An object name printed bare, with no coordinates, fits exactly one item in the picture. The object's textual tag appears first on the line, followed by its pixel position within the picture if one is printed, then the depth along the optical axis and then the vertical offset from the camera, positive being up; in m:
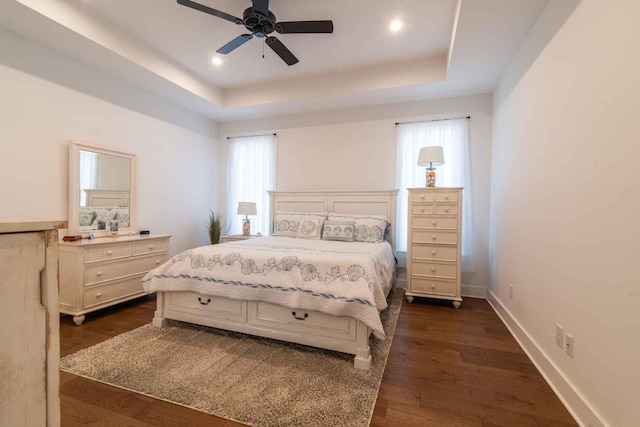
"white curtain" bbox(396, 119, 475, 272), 3.64 +0.66
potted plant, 4.57 -0.32
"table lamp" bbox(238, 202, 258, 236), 4.35 +0.05
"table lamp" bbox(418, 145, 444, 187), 3.32 +0.66
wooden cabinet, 0.57 -0.25
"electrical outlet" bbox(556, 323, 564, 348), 1.72 -0.74
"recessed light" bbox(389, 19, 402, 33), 2.68 +1.82
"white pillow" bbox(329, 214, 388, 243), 3.44 -0.18
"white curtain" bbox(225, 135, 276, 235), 4.64 +0.59
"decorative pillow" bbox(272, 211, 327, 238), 3.82 -0.12
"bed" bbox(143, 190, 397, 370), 1.98 -0.61
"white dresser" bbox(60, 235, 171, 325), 2.62 -0.62
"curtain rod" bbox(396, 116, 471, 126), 3.66 +1.26
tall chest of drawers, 3.19 -0.34
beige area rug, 1.52 -1.06
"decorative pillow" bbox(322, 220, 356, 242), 3.45 -0.22
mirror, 2.91 +0.22
